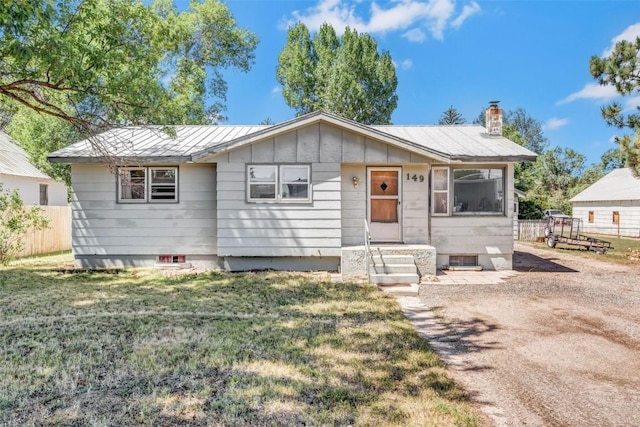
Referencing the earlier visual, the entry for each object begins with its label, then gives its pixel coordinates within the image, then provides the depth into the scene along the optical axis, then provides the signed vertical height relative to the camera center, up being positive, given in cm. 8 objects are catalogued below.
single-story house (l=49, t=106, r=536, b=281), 895 +39
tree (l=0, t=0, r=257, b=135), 661 +318
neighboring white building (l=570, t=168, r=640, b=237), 2206 +68
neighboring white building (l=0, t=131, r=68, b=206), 1683 +179
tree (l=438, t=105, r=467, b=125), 3862 +1076
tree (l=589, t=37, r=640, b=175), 1177 +460
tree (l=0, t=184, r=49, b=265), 1031 -26
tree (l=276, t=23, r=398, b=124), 2719 +1084
